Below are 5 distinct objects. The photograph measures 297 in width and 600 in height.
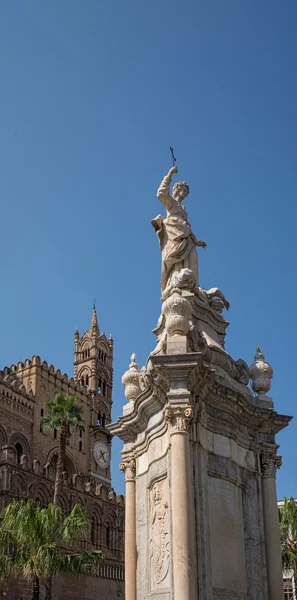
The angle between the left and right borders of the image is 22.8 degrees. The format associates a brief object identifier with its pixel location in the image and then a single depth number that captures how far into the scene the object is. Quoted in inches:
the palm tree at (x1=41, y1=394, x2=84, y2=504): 1626.5
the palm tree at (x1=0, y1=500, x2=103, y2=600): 956.0
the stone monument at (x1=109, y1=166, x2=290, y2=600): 402.0
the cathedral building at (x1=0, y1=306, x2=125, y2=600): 1809.8
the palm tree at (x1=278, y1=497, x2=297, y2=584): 1305.4
